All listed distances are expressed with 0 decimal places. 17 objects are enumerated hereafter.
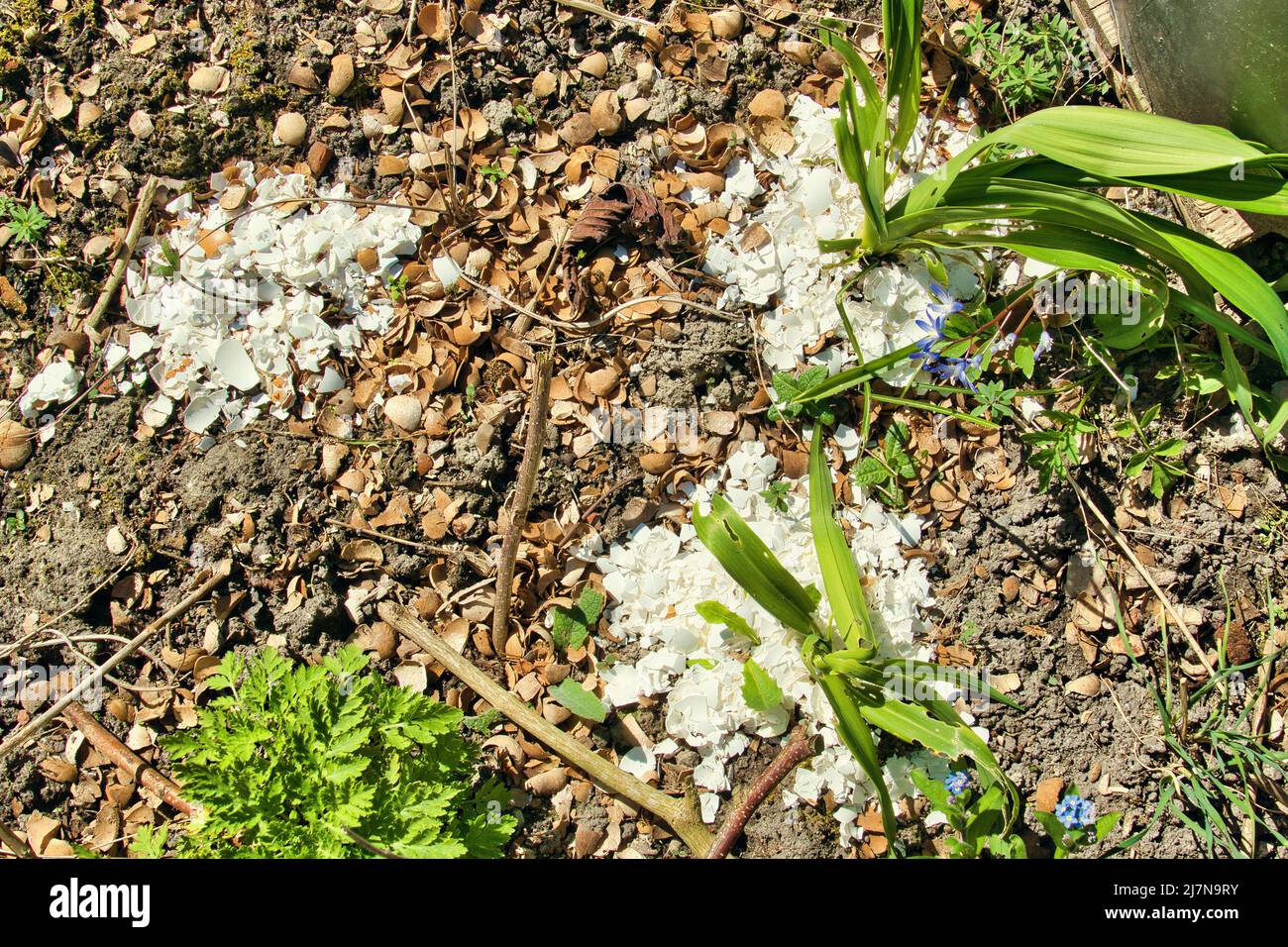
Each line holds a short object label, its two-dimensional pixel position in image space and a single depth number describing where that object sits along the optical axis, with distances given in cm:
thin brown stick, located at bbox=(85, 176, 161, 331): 70
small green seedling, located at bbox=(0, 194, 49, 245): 70
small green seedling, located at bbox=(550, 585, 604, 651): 67
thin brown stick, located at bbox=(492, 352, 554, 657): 63
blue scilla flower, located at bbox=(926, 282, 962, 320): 67
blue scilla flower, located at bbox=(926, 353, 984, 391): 65
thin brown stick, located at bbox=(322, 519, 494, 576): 67
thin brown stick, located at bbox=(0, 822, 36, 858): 65
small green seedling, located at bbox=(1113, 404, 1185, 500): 66
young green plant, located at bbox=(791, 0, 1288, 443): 58
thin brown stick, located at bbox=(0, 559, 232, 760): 66
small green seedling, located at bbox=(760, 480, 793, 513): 67
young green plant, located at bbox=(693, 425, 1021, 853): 60
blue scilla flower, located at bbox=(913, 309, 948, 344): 65
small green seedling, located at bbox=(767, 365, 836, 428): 67
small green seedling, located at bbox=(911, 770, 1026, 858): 62
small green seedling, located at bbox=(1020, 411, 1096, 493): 65
